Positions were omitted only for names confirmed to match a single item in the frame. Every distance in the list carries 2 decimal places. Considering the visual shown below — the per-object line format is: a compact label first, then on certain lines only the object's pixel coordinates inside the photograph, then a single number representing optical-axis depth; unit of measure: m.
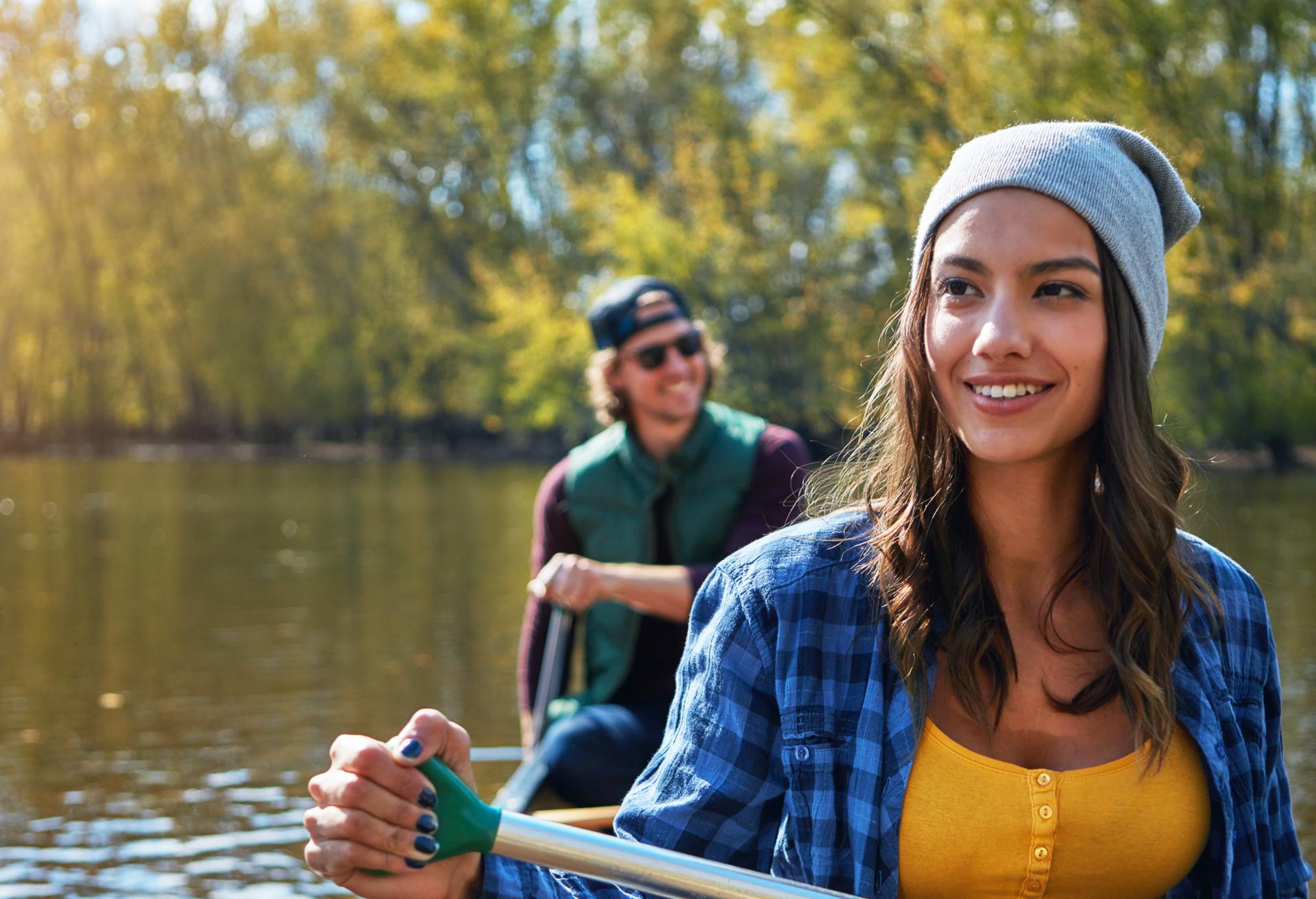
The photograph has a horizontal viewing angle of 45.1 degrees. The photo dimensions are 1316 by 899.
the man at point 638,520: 3.69
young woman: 1.50
